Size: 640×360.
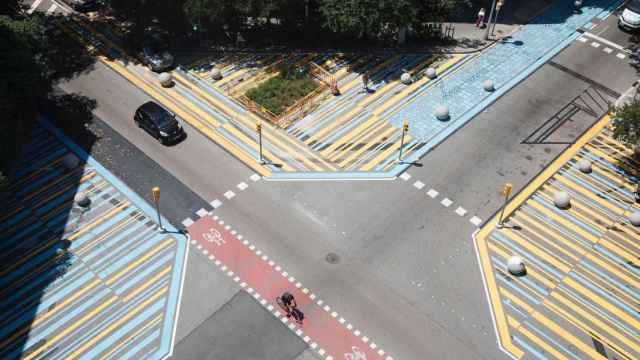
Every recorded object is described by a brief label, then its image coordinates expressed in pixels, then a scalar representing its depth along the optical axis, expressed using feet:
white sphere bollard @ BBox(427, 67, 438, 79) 171.63
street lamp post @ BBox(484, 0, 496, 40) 180.82
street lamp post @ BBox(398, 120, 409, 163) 143.22
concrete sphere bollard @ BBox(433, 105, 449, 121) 156.87
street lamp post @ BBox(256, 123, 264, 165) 136.26
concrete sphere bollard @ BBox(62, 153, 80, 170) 142.10
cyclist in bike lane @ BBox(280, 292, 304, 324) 114.05
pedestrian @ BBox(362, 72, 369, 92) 167.94
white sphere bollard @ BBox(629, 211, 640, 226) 132.61
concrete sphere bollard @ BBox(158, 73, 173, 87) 165.58
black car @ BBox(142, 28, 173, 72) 171.22
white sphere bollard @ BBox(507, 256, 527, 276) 122.01
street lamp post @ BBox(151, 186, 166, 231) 119.44
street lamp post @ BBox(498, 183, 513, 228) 121.70
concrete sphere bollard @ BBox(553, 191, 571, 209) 135.74
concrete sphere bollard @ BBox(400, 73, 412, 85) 169.58
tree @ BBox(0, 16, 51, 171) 126.82
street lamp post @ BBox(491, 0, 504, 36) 173.62
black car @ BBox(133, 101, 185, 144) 148.66
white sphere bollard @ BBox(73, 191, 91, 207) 133.08
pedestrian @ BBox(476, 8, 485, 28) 189.24
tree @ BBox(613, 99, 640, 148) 136.36
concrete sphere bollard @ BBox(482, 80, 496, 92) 166.50
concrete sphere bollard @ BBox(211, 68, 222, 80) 169.78
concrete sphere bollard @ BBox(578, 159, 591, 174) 144.97
